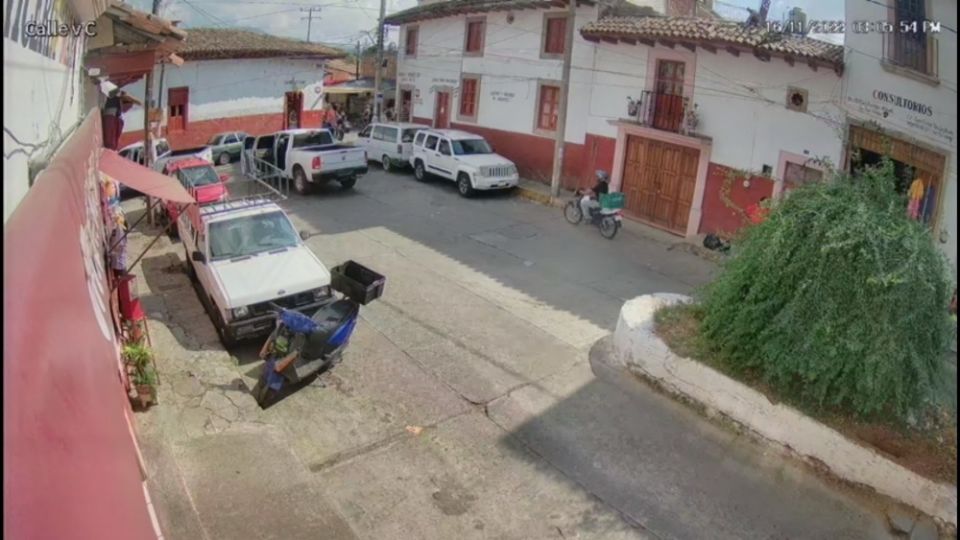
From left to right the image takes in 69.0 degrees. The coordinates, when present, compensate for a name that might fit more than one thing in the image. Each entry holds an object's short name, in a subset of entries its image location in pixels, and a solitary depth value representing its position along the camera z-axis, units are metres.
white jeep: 19.67
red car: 15.98
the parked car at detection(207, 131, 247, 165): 25.58
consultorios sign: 10.22
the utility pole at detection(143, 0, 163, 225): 15.76
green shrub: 6.55
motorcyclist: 16.88
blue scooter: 8.10
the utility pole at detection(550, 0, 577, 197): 19.27
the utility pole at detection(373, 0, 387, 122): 29.09
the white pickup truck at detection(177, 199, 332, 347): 9.38
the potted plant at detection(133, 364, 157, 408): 7.23
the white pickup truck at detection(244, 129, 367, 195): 19.25
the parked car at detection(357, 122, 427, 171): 22.69
